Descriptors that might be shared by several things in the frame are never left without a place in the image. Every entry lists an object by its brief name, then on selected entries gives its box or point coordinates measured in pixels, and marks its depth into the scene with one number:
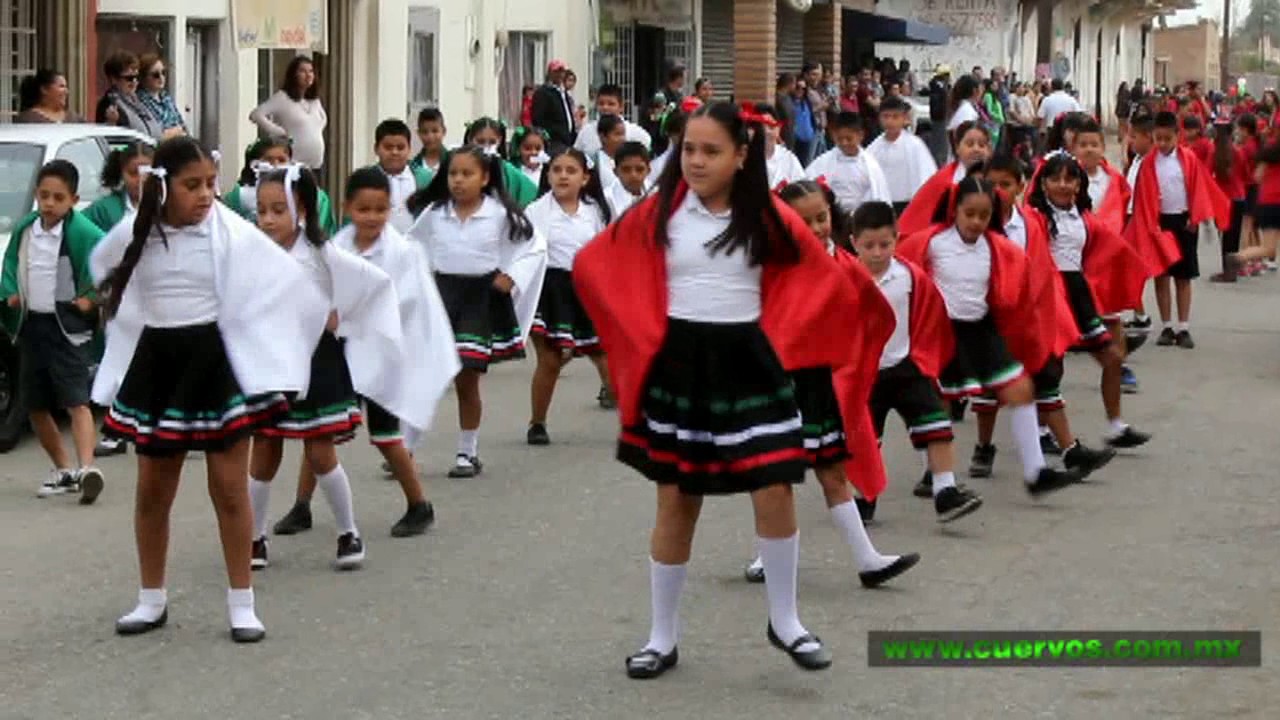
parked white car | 12.81
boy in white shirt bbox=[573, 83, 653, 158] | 19.52
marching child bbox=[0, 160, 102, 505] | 11.09
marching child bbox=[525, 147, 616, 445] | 12.57
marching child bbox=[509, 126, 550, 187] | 17.73
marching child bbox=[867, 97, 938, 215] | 17.33
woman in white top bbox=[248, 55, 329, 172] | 18.23
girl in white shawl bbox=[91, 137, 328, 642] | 7.68
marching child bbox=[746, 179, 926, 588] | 8.10
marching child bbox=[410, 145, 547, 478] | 11.48
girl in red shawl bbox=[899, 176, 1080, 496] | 10.45
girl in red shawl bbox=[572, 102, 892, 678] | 7.11
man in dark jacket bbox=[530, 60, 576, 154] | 22.28
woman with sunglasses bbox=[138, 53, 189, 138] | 16.53
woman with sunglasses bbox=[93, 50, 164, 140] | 16.12
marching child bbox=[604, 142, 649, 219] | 14.20
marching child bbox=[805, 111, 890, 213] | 16.03
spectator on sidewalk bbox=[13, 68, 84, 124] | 15.53
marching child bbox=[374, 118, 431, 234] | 13.05
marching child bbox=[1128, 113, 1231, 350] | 17.11
